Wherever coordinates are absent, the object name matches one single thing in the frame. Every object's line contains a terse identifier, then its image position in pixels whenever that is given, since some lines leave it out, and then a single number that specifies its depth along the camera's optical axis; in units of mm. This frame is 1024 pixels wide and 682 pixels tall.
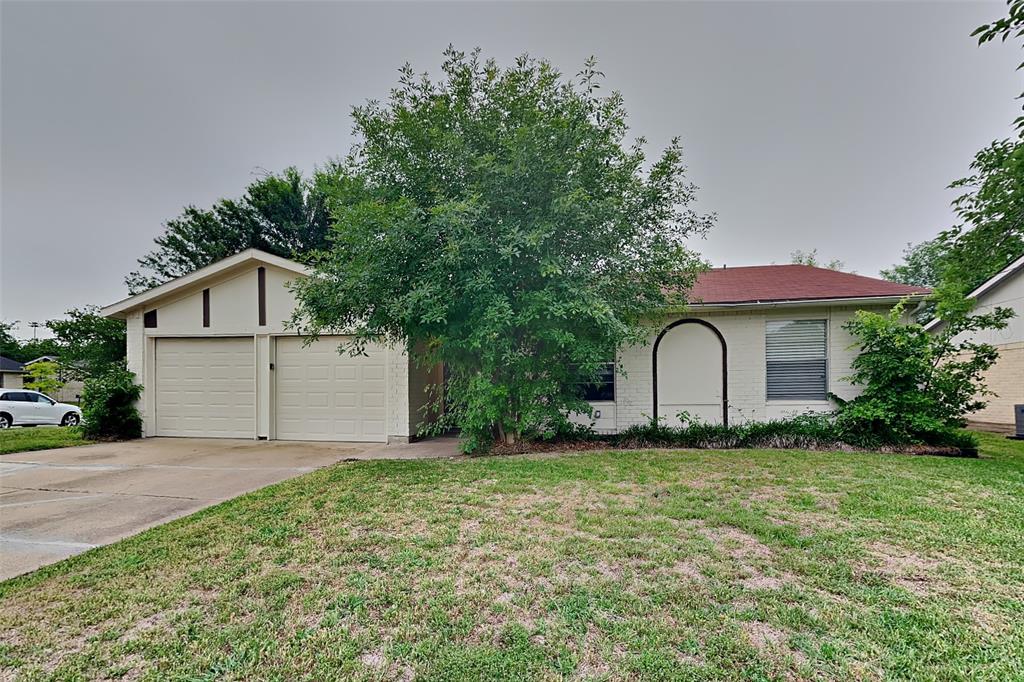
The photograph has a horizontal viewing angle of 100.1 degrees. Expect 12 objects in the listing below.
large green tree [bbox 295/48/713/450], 5938
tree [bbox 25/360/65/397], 19095
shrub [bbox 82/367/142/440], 9211
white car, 13445
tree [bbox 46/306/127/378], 17812
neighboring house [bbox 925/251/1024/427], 11523
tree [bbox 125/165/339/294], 20453
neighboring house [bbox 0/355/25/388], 21406
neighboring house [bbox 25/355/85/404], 20067
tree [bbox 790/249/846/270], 30344
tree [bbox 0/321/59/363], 29688
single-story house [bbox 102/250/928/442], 8320
